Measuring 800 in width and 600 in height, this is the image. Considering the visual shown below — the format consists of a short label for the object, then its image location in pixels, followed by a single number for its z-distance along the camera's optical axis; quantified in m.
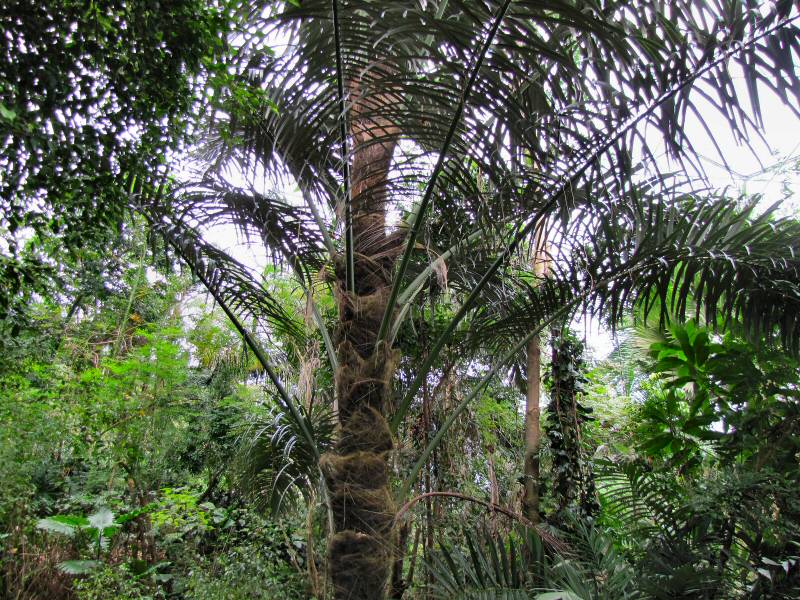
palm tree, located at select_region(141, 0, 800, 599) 1.91
